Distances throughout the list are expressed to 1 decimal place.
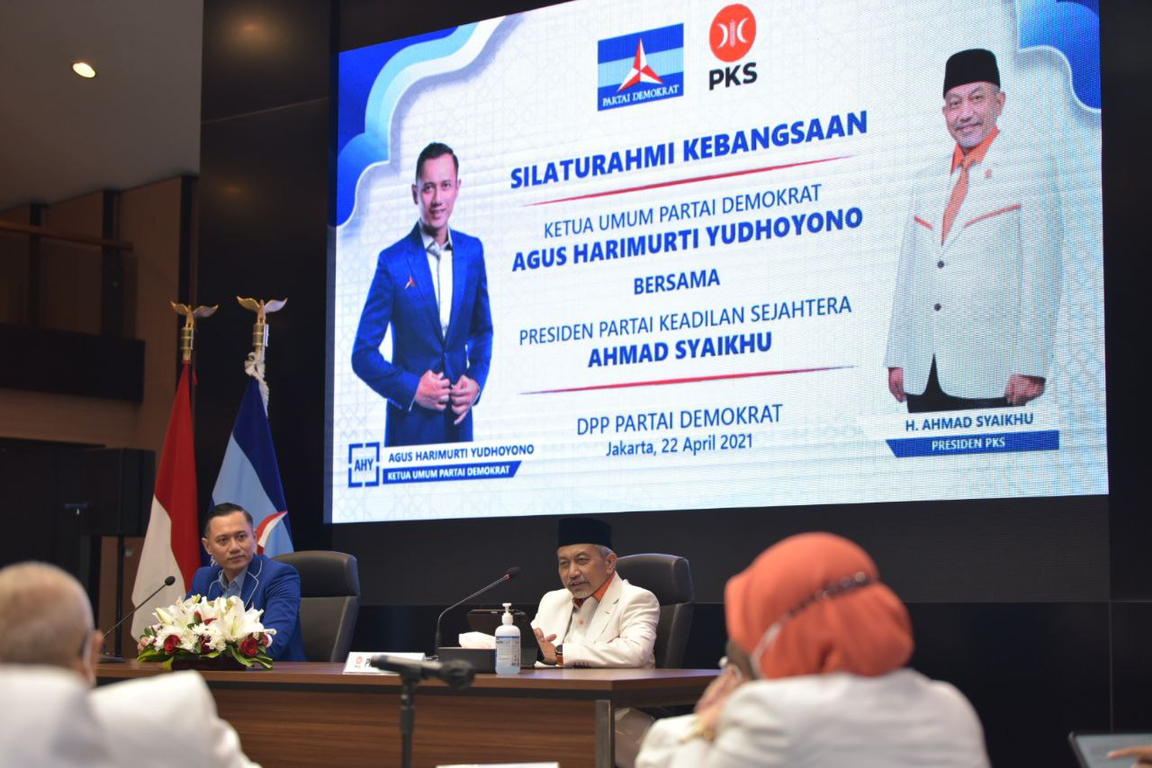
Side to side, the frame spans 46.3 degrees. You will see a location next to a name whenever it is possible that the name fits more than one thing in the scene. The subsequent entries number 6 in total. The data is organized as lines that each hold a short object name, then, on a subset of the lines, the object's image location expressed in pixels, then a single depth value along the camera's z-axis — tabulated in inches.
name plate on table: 145.5
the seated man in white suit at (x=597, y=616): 159.5
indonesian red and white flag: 235.5
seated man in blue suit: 178.9
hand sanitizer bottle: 141.0
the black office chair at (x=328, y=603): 187.2
